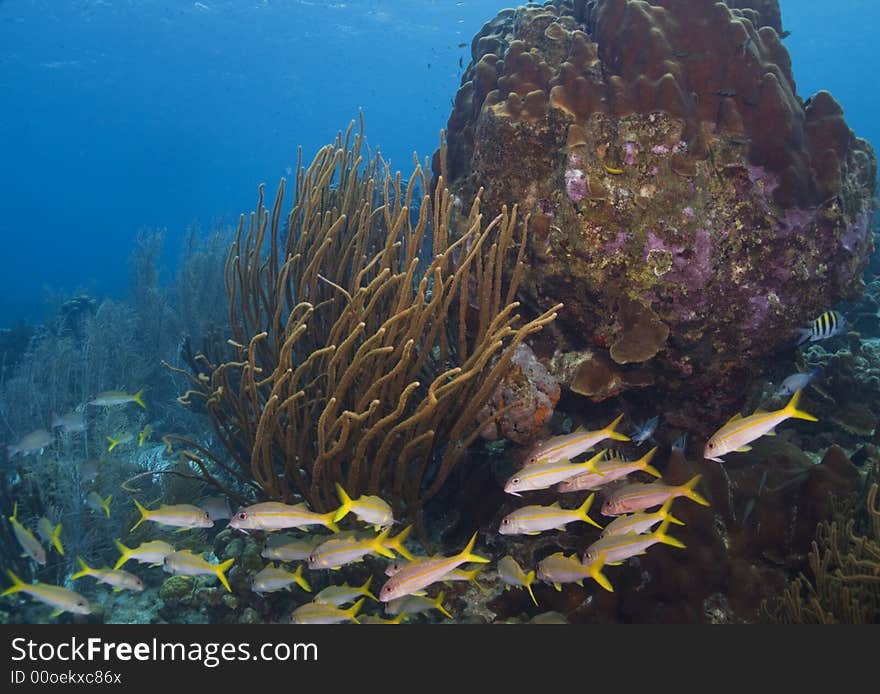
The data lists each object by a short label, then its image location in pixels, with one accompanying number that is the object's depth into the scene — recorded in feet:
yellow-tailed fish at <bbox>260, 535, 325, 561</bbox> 12.01
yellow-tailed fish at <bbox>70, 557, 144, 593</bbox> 12.74
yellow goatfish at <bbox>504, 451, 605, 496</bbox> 10.14
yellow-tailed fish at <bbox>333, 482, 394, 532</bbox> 10.25
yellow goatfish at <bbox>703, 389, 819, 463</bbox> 9.61
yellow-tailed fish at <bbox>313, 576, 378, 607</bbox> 11.47
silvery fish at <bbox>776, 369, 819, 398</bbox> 14.89
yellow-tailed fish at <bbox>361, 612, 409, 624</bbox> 11.23
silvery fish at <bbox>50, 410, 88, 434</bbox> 21.98
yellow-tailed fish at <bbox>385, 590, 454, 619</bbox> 11.60
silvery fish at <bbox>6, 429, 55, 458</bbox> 20.68
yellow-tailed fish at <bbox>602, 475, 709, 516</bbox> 10.72
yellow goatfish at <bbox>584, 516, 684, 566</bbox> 10.02
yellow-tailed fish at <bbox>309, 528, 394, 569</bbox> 10.47
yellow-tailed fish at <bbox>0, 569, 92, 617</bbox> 11.68
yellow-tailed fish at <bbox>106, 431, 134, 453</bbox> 19.75
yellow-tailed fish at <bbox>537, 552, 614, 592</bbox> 10.19
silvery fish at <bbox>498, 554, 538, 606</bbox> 11.23
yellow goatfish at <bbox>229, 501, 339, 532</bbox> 10.80
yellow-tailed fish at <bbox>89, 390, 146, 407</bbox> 21.62
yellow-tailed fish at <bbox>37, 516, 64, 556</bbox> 15.06
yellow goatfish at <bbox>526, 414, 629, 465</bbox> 10.82
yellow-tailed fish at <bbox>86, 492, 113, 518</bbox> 18.35
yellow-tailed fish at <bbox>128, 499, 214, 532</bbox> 12.67
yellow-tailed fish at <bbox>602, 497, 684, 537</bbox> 10.53
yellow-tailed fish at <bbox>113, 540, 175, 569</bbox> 12.64
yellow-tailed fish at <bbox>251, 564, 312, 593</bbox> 12.14
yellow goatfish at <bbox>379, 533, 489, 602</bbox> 9.60
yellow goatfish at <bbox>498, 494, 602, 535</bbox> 10.30
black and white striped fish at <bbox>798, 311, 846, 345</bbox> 14.16
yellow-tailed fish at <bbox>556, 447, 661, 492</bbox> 11.12
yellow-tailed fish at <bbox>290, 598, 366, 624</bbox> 10.80
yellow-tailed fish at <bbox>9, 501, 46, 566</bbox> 14.20
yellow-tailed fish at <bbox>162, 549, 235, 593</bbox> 12.16
